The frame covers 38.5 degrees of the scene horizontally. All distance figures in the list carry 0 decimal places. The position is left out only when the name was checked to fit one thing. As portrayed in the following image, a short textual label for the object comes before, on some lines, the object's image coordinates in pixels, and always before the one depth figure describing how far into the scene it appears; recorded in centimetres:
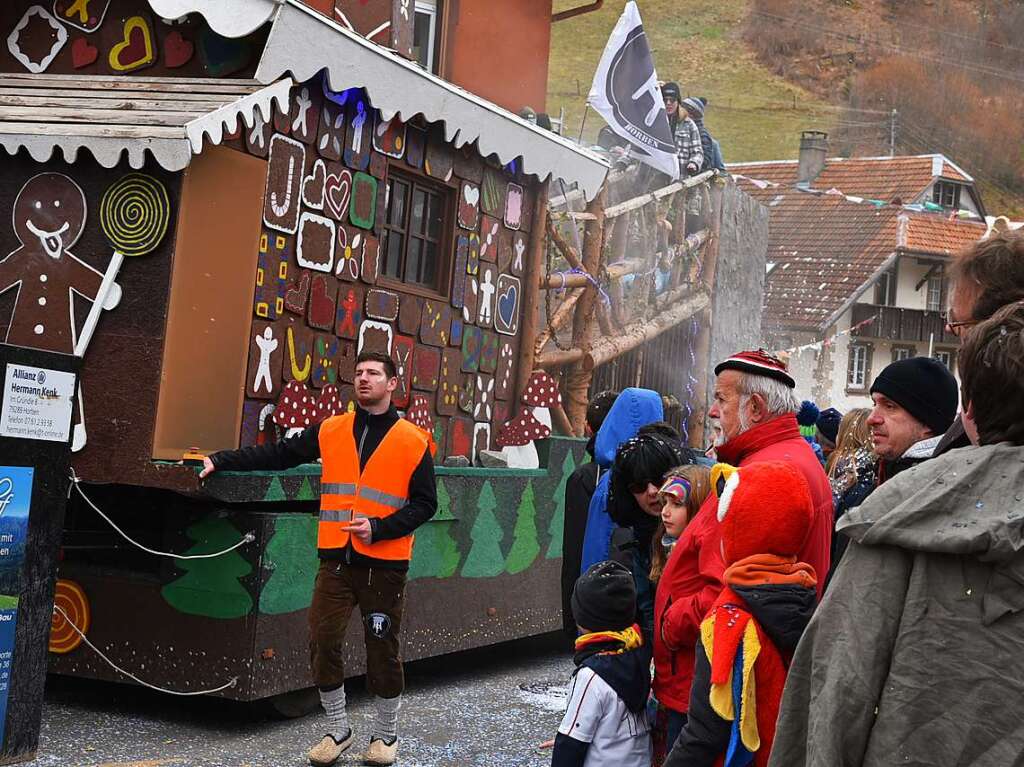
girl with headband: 429
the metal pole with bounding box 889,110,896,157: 7122
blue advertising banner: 550
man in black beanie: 425
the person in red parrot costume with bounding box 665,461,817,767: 367
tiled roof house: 3741
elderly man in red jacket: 395
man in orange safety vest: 659
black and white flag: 1174
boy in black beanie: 421
